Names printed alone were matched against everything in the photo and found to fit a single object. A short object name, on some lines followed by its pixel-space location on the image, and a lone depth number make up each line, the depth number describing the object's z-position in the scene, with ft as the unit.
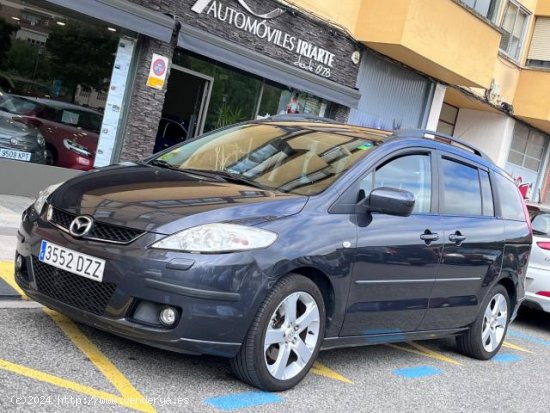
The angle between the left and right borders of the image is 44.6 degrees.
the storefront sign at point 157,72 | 33.55
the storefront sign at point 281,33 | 35.29
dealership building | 30.50
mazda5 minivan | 11.92
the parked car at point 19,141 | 29.71
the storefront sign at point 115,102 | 33.17
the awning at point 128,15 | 29.19
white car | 26.12
